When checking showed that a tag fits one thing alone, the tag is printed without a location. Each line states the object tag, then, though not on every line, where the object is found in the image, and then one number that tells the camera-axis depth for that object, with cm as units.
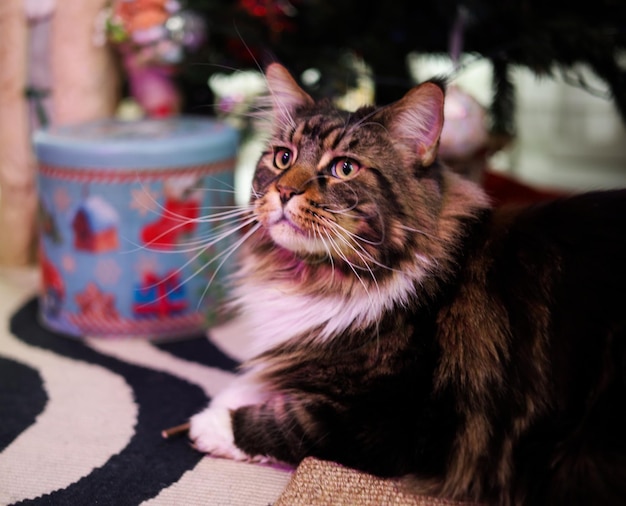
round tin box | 153
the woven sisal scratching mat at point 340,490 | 95
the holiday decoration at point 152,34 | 186
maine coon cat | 92
